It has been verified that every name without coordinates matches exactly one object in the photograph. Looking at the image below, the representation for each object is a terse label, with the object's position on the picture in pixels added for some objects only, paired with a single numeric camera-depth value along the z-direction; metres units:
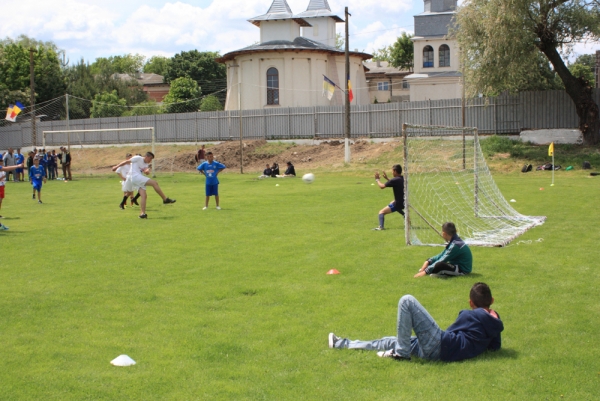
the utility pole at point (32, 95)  46.87
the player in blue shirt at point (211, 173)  19.77
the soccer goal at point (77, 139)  59.77
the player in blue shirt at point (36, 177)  23.16
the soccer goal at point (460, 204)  13.86
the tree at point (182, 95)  72.38
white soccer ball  25.40
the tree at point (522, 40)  32.88
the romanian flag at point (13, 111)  40.12
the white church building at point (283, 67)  58.81
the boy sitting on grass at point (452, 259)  10.07
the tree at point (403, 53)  92.81
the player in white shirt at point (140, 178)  18.41
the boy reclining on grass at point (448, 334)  6.39
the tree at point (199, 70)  91.56
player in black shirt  15.25
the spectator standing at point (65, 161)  36.41
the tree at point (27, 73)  72.12
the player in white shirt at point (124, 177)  20.05
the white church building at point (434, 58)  61.97
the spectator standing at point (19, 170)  34.34
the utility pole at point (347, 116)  37.41
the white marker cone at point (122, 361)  6.62
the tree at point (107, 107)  70.75
